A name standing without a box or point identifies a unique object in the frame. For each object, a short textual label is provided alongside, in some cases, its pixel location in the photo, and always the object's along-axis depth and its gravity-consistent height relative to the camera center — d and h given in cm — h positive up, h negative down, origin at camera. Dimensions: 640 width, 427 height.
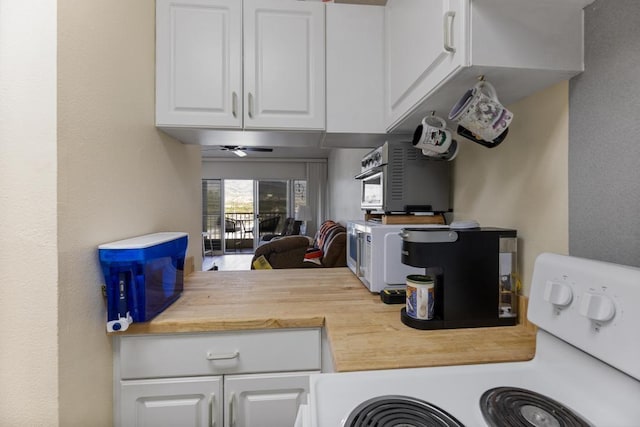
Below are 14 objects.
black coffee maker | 94 -18
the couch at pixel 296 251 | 341 -48
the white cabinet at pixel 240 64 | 131 +65
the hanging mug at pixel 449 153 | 118 +24
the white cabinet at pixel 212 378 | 102 -56
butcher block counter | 78 -36
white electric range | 52 -36
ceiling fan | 537 +115
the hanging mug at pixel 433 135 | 110 +28
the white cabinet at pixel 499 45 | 74 +43
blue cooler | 95 -22
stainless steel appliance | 138 +15
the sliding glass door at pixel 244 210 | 718 +5
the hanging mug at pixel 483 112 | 84 +28
